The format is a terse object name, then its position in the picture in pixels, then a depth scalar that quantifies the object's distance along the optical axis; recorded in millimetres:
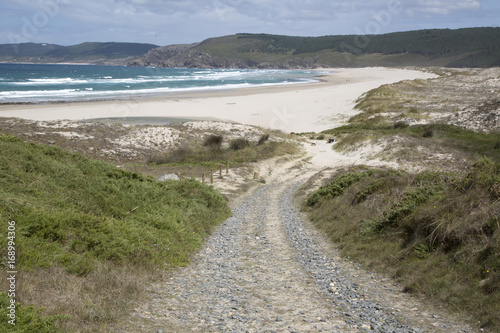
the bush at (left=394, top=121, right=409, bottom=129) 39156
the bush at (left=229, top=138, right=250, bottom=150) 34094
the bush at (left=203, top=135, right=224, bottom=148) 33944
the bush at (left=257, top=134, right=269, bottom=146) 34500
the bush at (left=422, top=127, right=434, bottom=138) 31469
